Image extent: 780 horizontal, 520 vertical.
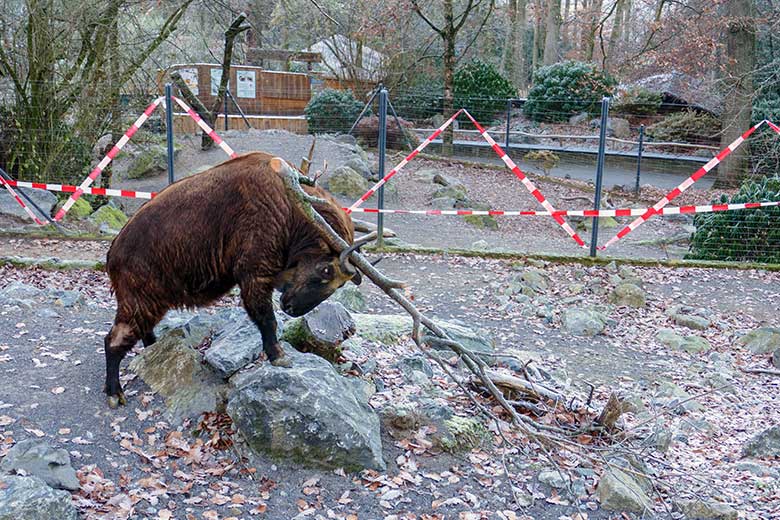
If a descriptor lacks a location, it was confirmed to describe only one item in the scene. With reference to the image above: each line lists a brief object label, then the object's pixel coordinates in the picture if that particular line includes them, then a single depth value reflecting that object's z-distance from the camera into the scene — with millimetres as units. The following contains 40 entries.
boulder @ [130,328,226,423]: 4531
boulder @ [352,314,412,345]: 6066
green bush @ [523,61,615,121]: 20453
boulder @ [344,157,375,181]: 14336
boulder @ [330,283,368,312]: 7320
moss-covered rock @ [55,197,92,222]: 10430
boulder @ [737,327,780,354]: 7297
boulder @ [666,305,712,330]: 7848
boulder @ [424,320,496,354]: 6011
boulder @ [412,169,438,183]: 15330
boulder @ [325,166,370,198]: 13359
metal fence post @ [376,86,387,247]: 9570
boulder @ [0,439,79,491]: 3725
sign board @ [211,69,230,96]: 17875
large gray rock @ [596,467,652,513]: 4242
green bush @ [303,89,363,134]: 17516
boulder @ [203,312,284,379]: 4629
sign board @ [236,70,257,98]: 17953
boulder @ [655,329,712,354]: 7359
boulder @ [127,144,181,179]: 13242
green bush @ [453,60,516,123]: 20938
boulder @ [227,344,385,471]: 4168
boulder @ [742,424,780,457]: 5281
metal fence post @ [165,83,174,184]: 9148
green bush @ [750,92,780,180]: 13836
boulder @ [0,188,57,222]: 9617
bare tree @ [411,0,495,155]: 17469
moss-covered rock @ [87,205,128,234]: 10250
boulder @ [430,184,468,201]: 14016
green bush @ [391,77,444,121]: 19328
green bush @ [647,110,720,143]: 18766
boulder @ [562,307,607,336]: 7637
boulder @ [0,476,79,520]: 3314
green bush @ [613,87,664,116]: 20703
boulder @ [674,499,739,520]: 4328
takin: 4250
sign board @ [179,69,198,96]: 17188
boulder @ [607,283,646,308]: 8344
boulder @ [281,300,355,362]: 5035
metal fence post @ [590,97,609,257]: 9359
